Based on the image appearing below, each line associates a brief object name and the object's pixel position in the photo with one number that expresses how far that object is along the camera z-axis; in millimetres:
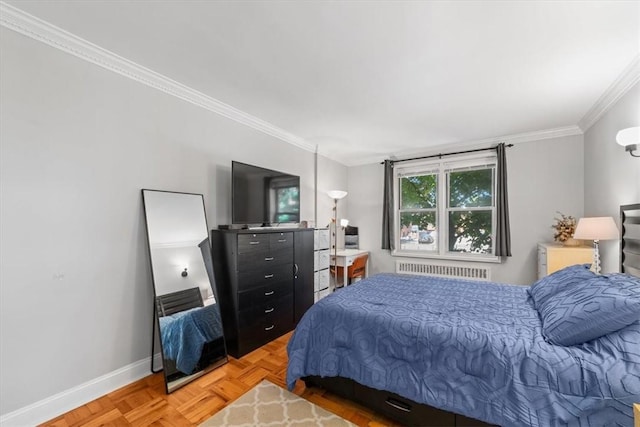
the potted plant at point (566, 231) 3340
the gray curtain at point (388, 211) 4949
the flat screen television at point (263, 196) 2926
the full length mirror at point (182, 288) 2246
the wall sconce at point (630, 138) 2100
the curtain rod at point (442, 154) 4190
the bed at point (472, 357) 1256
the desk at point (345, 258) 4484
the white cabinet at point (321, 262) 3898
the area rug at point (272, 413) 1771
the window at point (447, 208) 4332
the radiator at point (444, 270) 4215
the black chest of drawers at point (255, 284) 2660
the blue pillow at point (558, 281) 1918
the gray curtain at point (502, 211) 3982
